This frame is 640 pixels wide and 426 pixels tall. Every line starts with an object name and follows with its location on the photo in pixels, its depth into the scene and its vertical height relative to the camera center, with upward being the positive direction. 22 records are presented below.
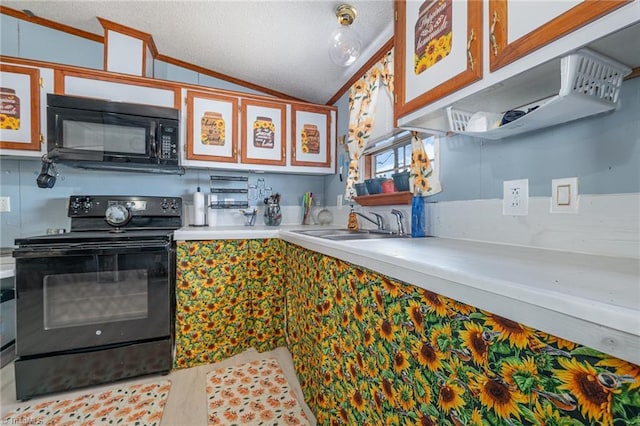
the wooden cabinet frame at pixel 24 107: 1.84 +0.71
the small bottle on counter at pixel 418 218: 1.40 -0.04
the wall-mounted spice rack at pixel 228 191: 2.45 +0.18
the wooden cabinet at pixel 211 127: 2.20 +0.69
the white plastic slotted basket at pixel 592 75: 0.66 +0.35
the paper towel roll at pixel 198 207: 2.33 +0.02
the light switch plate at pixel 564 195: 0.84 +0.05
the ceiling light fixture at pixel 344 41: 1.58 +1.00
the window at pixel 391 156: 1.58 +0.40
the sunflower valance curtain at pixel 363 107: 1.75 +0.76
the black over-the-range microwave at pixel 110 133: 1.79 +0.54
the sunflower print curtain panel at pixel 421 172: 1.40 +0.20
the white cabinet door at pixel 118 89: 1.93 +0.91
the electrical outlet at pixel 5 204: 2.04 +0.05
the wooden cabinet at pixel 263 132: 2.36 +0.69
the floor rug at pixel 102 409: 1.38 -1.07
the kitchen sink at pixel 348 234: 1.58 -0.15
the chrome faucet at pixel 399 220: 1.55 -0.06
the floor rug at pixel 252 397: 1.41 -1.08
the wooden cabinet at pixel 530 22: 0.60 +0.48
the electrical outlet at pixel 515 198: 0.98 +0.05
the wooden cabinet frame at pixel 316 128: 2.51 +0.72
